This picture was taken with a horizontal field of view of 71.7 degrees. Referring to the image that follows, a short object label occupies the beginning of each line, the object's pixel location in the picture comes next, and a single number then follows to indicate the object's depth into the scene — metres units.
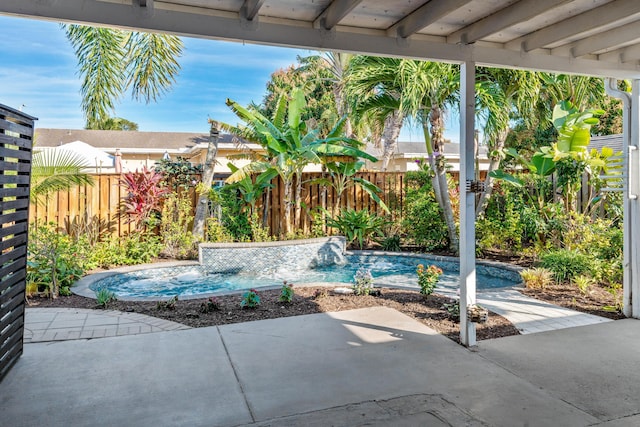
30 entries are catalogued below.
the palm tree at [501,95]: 8.71
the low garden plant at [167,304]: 5.56
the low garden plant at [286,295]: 5.76
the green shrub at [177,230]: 9.23
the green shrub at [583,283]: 6.21
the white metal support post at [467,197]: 4.15
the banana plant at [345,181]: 10.46
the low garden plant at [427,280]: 5.83
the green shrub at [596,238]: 6.98
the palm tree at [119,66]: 8.74
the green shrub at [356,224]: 10.55
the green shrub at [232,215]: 10.03
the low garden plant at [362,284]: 6.18
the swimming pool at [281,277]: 7.62
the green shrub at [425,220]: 10.10
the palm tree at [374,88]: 9.11
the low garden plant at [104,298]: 5.61
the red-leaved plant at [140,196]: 9.22
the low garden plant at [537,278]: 6.64
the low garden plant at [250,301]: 5.52
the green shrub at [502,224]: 9.00
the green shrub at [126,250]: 8.16
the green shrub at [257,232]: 9.86
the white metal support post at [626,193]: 5.12
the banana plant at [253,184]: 9.63
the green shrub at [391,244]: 10.39
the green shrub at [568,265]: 6.78
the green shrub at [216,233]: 9.73
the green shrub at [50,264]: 6.20
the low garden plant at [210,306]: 5.41
